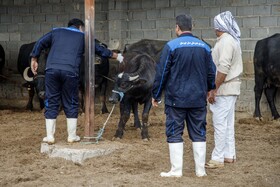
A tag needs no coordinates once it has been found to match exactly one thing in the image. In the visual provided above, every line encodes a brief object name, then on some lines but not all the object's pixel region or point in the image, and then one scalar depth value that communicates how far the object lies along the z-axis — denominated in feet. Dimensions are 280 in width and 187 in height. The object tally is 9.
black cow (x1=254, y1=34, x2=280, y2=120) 69.09
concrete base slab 45.07
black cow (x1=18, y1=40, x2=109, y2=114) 75.55
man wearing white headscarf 41.88
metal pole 48.13
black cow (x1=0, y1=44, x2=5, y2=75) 87.96
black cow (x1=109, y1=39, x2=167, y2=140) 51.75
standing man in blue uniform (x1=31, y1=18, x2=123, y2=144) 47.65
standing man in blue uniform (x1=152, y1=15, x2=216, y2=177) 37.91
